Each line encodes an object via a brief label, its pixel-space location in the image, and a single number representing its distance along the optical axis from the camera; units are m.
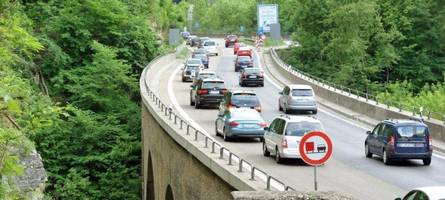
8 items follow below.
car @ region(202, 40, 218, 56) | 94.38
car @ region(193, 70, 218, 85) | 50.99
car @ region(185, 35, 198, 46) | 115.81
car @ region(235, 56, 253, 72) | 72.06
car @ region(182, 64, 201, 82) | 60.22
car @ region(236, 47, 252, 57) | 80.95
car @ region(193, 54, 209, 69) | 74.69
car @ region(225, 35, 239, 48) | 114.70
